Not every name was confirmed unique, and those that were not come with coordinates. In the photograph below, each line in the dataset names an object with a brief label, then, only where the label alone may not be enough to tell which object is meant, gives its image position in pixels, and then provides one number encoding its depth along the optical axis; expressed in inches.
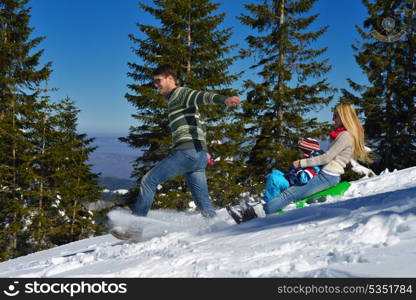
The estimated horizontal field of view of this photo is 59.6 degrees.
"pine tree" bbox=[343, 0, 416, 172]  791.7
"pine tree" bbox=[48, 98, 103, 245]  739.4
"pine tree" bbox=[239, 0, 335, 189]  706.2
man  175.3
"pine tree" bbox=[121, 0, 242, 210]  614.2
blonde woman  199.5
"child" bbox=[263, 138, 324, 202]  238.5
